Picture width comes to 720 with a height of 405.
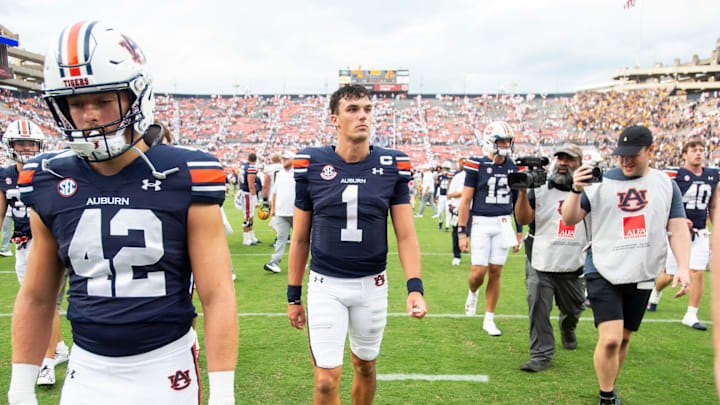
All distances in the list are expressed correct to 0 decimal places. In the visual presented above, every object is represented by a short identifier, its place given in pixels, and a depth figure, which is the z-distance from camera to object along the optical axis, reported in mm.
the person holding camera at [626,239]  3658
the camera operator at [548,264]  4762
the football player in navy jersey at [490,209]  5926
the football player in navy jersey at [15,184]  4719
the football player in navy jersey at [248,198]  11945
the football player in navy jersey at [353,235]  3156
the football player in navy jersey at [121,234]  1634
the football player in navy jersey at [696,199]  6488
